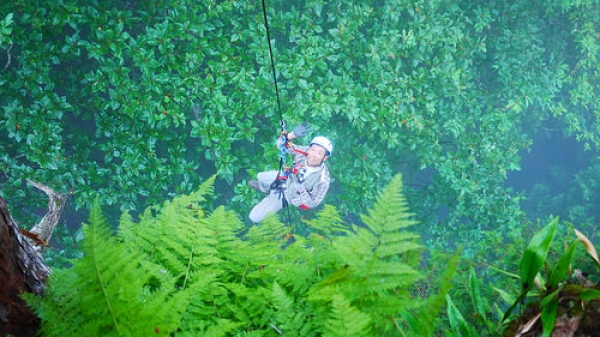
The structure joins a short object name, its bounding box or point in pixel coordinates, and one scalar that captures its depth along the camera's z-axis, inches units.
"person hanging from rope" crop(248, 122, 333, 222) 183.0
